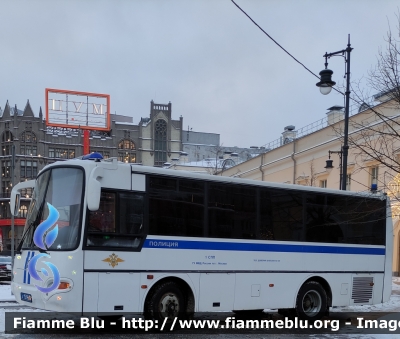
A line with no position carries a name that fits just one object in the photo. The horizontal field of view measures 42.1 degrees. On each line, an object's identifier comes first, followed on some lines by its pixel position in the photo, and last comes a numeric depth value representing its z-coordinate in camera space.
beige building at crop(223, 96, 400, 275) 29.11
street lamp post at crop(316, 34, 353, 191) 16.48
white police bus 9.27
